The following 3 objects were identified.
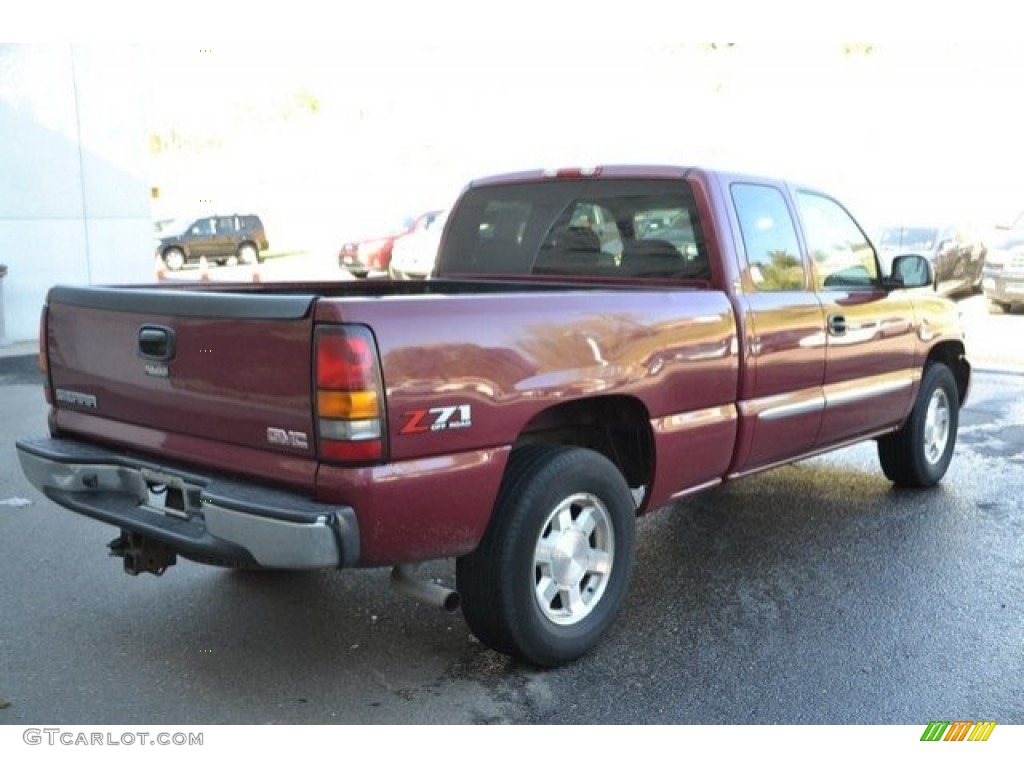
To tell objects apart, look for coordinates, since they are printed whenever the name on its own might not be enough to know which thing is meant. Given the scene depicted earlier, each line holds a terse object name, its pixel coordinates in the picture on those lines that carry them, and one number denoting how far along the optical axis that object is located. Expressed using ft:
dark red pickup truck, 10.11
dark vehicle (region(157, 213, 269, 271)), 95.35
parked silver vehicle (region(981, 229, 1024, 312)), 50.21
